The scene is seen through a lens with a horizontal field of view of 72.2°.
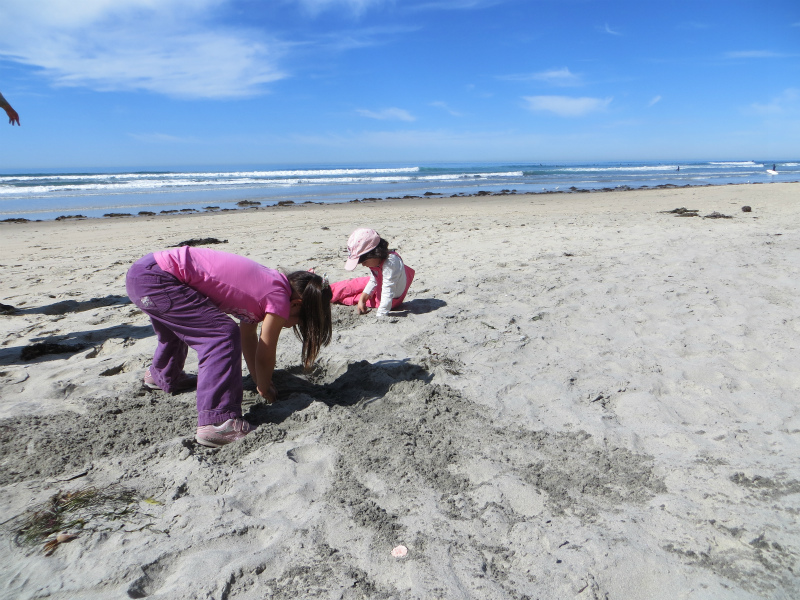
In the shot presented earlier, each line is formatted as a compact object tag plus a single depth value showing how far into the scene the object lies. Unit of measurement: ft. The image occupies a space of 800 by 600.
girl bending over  9.39
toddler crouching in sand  15.65
